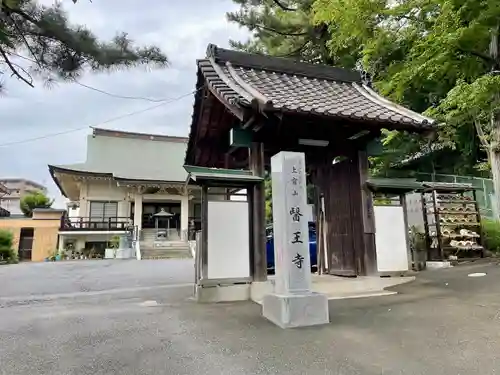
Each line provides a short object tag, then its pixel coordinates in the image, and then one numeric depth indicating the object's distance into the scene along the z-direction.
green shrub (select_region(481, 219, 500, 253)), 9.89
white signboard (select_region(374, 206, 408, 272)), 6.92
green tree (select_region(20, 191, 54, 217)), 30.17
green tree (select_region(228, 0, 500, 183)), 8.07
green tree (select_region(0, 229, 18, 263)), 18.19
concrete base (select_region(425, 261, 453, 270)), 8.75
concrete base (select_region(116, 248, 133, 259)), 21.00
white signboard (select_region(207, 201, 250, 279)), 6.09
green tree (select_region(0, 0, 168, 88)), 4.25
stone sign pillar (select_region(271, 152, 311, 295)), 4.48
